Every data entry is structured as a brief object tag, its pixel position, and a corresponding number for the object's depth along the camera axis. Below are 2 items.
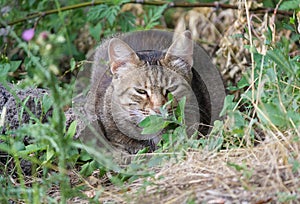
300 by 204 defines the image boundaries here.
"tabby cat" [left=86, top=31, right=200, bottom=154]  6.77
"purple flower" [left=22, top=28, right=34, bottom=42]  4.89
